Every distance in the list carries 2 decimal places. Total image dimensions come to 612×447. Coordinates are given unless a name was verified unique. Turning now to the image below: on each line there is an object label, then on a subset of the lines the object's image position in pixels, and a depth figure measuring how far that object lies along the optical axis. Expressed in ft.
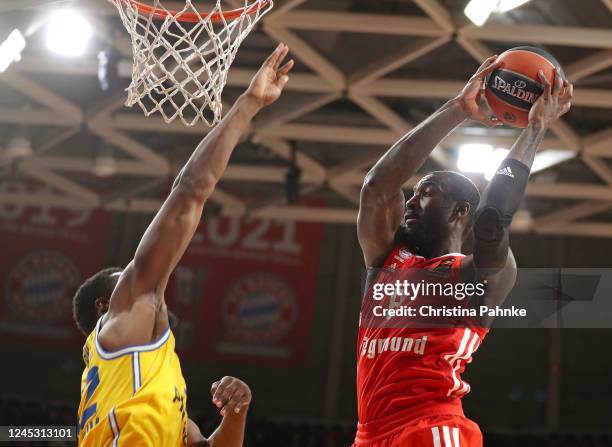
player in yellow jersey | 19.89
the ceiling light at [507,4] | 44.92
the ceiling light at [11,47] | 45.23
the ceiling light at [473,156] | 64.62
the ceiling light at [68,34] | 50.69
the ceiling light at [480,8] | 43.77
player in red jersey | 22.07
